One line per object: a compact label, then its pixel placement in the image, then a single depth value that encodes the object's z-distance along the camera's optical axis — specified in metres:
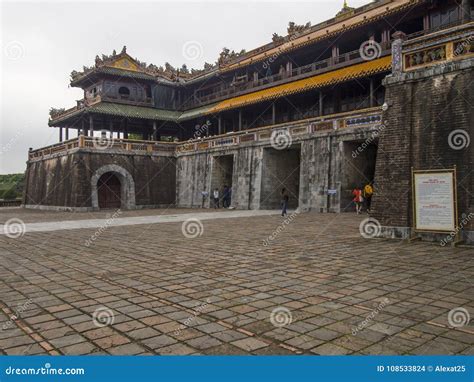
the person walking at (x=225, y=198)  25.72
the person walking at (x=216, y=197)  25.14
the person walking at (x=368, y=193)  16.86
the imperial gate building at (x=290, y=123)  8.97
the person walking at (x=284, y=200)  16.70
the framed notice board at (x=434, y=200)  8.27
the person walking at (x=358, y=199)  17.02
